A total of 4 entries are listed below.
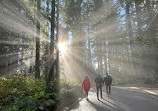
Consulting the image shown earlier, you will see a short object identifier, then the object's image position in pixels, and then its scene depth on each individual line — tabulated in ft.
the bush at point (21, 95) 17.33
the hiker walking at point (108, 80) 39.56
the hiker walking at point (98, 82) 36.12
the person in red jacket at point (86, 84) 36.54
